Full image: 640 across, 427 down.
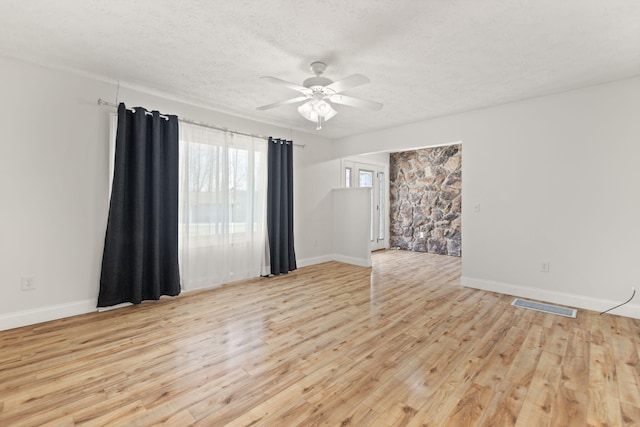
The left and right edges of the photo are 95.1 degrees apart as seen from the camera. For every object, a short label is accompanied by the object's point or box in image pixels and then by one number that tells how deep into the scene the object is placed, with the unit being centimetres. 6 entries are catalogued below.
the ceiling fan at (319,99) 272
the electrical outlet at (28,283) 282
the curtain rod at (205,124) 320
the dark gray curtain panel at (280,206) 475
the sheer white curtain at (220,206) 382
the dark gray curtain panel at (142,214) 320
